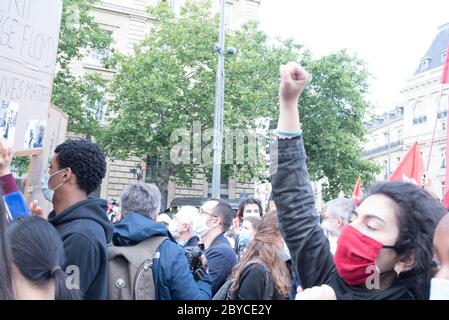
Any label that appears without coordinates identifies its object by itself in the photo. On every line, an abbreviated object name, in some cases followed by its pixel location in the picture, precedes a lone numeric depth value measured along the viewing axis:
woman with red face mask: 1.74
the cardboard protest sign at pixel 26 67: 2.67
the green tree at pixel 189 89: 19.73
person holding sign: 2.21
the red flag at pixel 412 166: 5.35
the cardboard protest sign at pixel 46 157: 2.91
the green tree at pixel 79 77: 17.41
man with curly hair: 2.17
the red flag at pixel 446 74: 5.39
